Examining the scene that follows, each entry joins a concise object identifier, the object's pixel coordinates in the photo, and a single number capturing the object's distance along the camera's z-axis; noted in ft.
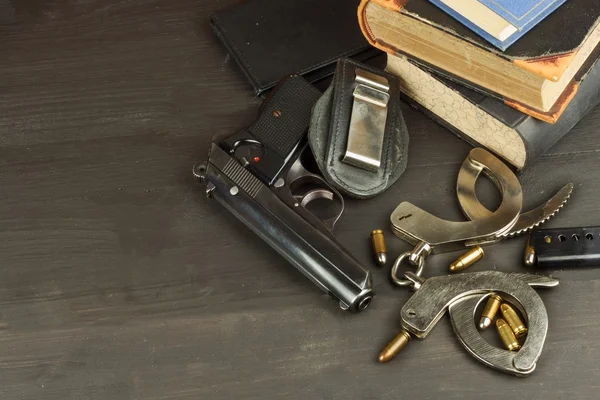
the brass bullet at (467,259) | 3.19
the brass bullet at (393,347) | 3.09
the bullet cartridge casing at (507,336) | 3.10
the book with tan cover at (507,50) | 3.13
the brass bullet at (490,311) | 3.13
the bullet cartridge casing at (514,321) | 3.12
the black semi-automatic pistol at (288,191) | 3.12
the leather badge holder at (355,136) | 3.26
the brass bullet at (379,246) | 3.21
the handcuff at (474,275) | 3.09
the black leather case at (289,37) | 3.49
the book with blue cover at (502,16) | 3.14
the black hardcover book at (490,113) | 3.24
